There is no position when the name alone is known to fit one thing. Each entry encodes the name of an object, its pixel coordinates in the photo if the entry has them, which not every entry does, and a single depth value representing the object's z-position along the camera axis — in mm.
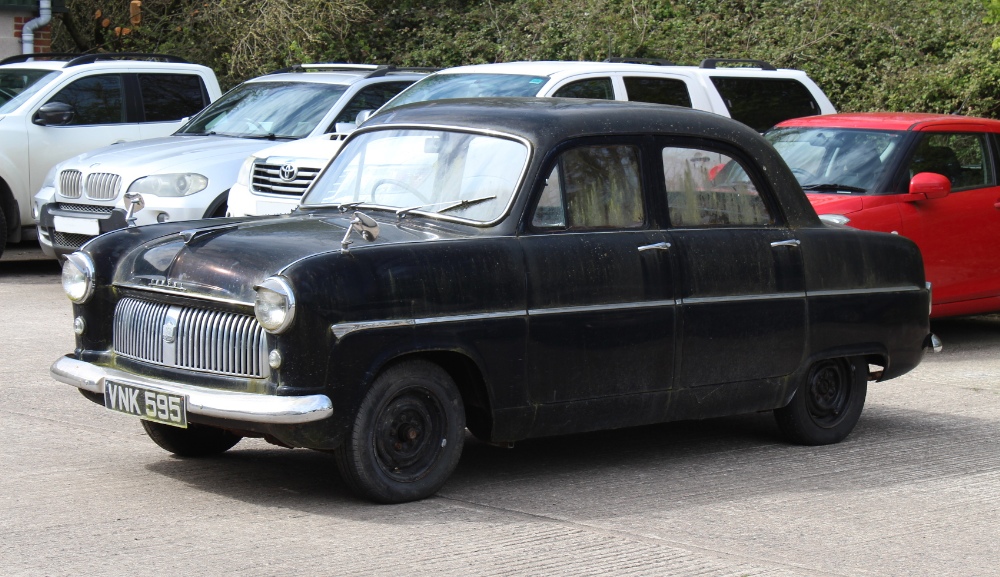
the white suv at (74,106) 14336
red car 10617
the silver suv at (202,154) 12484
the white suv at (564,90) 11656
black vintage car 5812
